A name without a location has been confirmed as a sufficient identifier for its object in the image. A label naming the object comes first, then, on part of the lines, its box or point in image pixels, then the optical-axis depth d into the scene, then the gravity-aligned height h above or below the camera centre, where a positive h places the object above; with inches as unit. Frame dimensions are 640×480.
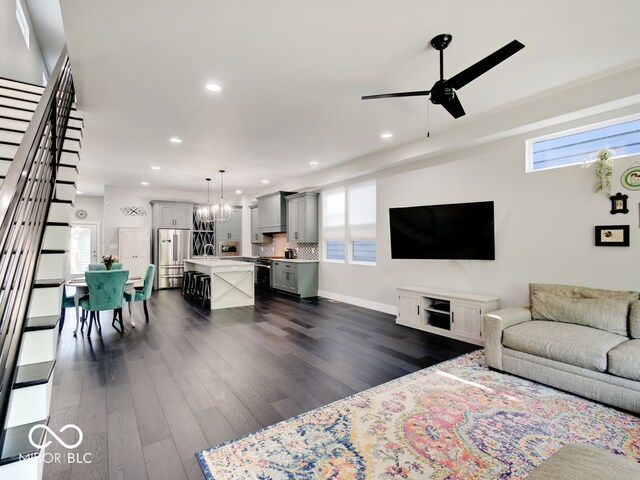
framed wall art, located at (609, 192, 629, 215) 127.2 +16.8
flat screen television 166.4 +8.2
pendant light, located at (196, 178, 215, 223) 320.0 +38.1
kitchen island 248.2 -29.6
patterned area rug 74.4 -53.0
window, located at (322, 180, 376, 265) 253.1 +20.6
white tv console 161.6 -37.7
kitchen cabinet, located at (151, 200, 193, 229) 358.0 +39.6
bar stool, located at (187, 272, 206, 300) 288.9 -37.0
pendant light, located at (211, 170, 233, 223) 286.6 +39.8
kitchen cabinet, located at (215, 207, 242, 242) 403.5 +24.5
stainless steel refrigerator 351.6 -8.1
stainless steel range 346.3 -28.6
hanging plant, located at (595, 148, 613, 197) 131.1 +31.7
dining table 179.8 -25.0
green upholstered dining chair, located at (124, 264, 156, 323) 208.7 -28.7
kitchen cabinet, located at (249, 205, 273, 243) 386.5 +18.1
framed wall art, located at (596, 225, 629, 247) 127.1 +3.4
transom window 129.9 +45.8
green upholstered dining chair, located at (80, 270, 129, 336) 169.8 -23.3
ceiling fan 85.3 +51.9
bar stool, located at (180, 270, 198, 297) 309.4 -33.5
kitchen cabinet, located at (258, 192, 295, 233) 332.2 +38.4
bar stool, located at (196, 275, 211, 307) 262.0 -34.4
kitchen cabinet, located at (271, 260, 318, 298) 291.3 -29.5
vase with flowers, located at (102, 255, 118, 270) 201.2 -8.0
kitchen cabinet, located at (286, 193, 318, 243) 300.5 +28.7
